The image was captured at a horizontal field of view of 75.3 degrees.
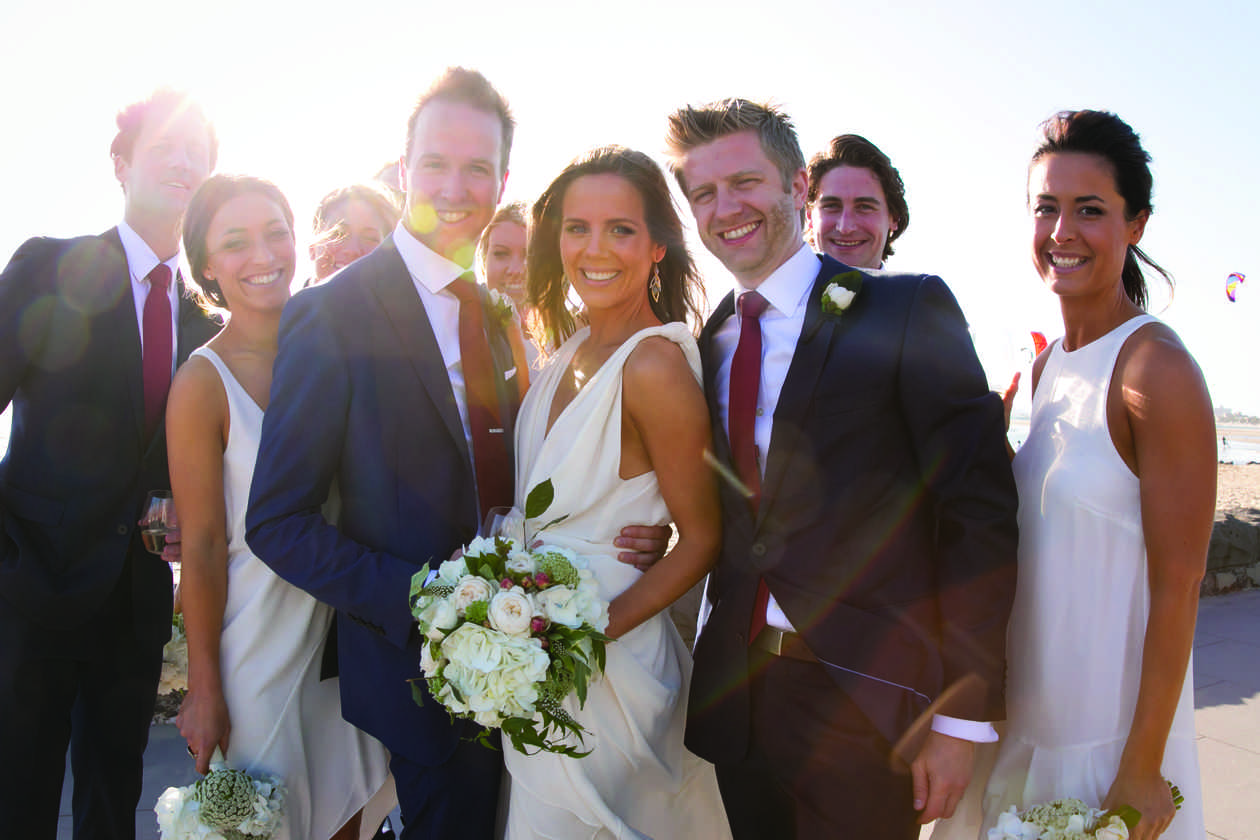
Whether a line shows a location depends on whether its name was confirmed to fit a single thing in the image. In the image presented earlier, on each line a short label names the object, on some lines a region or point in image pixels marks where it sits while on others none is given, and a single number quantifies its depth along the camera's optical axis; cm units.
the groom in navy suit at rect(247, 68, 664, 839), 253
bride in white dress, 260
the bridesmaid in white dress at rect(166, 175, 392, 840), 281
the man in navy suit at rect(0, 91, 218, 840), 345
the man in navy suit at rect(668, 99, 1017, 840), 237
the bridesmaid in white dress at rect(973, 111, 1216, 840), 240
